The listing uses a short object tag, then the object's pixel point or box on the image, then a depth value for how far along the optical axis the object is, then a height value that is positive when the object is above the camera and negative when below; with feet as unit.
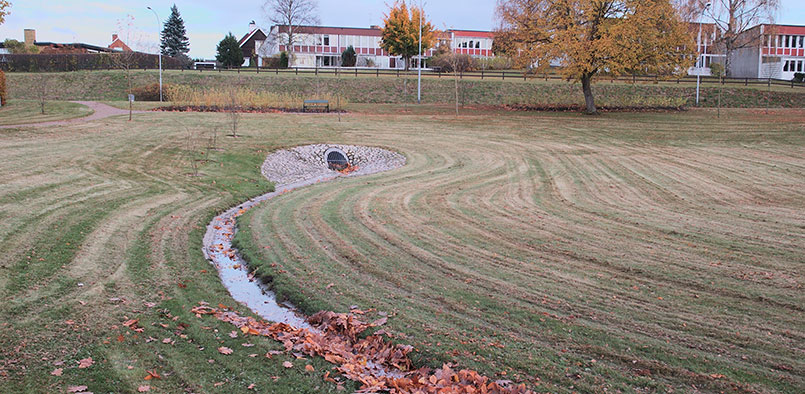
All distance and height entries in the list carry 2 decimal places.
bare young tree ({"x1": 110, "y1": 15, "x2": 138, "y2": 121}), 151.09 +15.38
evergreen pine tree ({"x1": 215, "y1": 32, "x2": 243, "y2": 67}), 208.54 +23.15
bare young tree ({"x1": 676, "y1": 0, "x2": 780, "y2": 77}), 165.58 +31.23
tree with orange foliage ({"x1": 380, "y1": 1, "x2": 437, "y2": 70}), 171.83 +25.97
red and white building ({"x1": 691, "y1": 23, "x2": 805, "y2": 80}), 193.67 +24.80
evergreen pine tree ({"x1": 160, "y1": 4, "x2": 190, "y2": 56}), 255.70 +35.58
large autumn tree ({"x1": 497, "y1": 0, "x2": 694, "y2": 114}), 100.01 +14.90
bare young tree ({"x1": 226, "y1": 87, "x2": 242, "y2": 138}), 77.25 +1.29
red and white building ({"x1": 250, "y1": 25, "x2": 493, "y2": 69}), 248.93 +31.24
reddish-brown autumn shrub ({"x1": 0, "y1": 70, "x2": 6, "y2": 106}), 101.02 +4.61
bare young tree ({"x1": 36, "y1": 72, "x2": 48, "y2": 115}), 139.72 +8.32
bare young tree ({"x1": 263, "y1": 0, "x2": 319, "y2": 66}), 227.81 +37.50
